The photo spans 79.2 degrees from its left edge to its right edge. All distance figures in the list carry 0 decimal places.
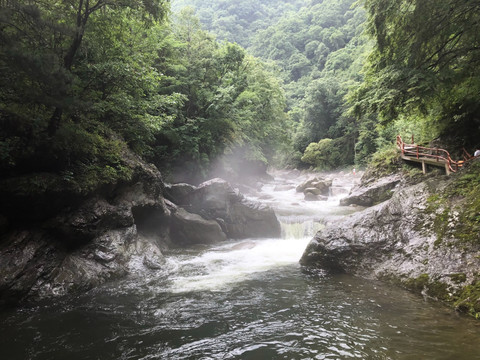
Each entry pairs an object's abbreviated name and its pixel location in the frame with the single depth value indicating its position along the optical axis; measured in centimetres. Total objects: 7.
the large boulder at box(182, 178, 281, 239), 1408
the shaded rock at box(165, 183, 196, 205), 1440
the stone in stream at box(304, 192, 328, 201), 2477
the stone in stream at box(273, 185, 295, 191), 3200
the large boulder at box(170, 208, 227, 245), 1274
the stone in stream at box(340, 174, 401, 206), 1769
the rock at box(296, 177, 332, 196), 2658
